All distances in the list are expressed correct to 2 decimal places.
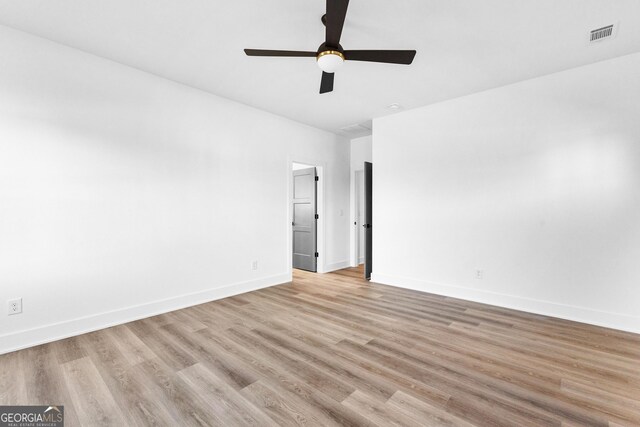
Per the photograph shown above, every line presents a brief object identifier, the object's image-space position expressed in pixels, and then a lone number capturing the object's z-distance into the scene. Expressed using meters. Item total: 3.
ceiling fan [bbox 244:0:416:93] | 1.97
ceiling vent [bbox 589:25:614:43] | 2.52
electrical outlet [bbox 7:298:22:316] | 2.49
